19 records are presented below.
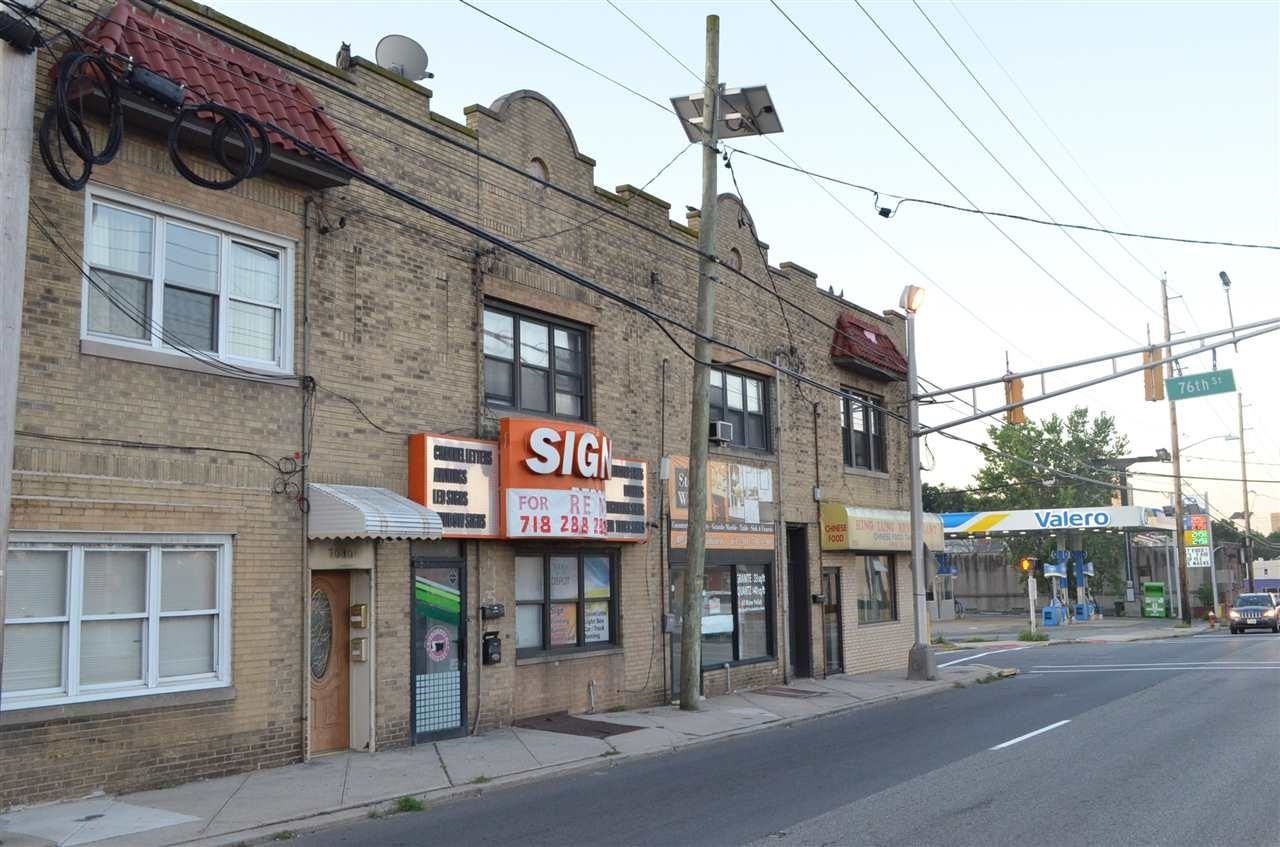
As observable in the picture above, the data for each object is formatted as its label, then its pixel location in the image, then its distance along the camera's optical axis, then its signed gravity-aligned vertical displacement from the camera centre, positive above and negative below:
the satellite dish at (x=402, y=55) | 15.27 +6.78
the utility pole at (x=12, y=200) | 8.36 +2.78
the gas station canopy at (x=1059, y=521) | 46.72 +1.33
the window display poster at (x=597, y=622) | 16.62 -0.91
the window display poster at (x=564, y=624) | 16.05 -0.90
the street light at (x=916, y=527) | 22.50 +0.55
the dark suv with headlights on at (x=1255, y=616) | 41.56 -2.42
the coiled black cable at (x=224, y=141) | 10.19 +3.93
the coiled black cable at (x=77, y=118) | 9.64 +3.88
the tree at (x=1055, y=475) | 60.09 +4.33
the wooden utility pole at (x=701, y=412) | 16.50 +2.12
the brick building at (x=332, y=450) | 10.47 +1.30
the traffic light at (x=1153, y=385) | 20.62 +3.00
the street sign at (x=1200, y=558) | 50.03 -0.37
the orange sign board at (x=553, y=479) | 14.73 +1.09
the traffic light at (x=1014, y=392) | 21.36 +3.03
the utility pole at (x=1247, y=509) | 59.90 +2.19
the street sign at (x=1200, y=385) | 20.84 +3.06
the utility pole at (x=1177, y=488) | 44.91 +2.44
